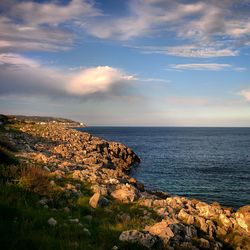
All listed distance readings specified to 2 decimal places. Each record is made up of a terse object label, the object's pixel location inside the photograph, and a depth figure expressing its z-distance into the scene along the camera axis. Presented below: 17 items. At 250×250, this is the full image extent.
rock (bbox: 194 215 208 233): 14.22
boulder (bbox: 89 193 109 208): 13.47
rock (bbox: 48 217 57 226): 9.64
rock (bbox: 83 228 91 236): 9.74
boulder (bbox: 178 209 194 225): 14.41
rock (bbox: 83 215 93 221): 11.56
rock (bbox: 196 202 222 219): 16.31
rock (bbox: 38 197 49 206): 11.79
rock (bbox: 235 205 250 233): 15.78
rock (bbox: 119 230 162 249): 9.41
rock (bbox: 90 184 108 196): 15.86
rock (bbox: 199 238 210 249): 12.17
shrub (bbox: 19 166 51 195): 12.70
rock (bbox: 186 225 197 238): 12.25
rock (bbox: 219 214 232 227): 15.77
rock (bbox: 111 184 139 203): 15.86
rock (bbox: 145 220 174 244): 10.35
